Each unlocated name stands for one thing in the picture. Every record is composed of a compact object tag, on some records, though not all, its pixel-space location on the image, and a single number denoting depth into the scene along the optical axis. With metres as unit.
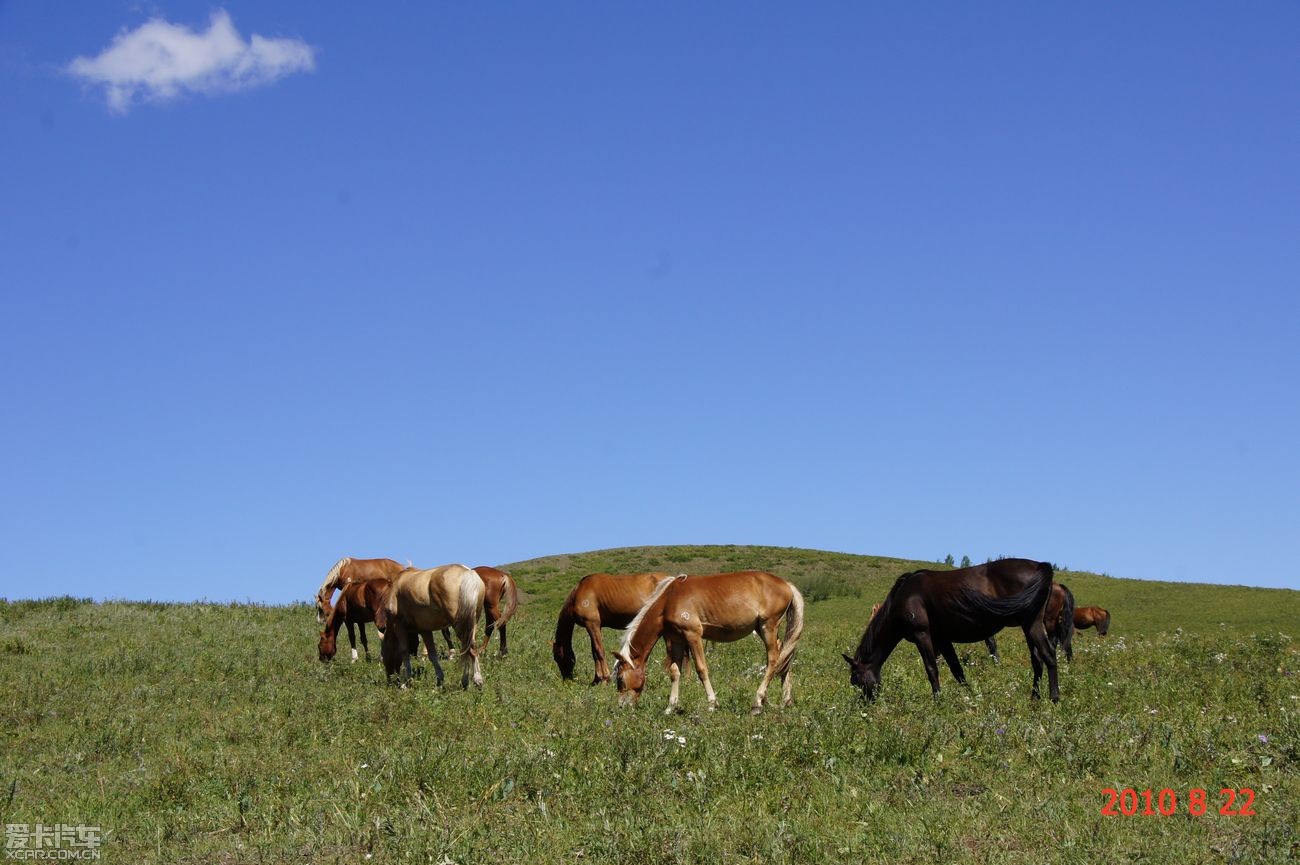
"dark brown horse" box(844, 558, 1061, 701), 16.00
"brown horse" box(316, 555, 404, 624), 24.72
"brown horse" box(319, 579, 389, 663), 21.55
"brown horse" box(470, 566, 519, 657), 20.70
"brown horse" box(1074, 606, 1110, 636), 28.62
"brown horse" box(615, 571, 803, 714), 15.58
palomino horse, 16.70
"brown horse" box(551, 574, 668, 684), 20.00
